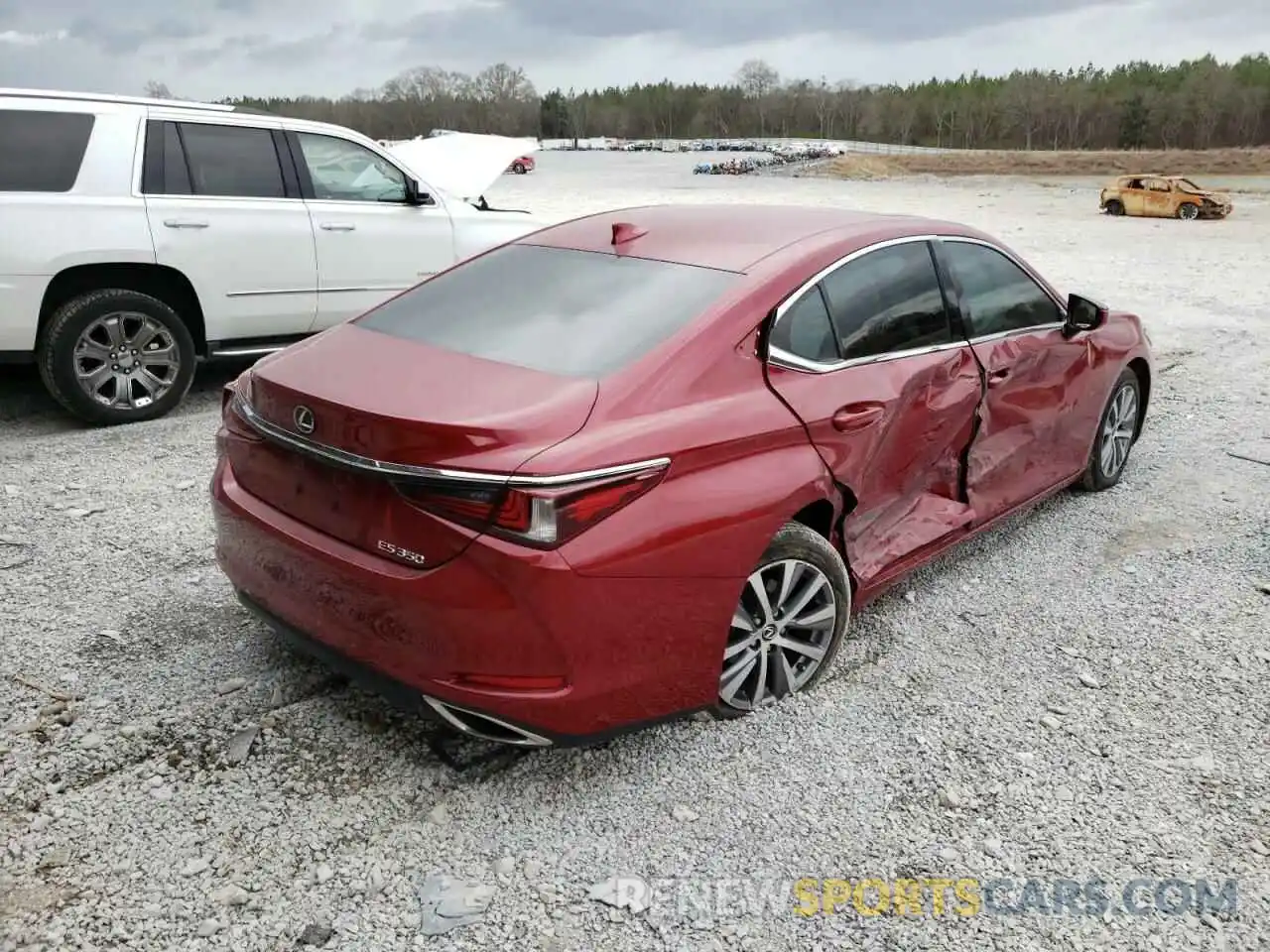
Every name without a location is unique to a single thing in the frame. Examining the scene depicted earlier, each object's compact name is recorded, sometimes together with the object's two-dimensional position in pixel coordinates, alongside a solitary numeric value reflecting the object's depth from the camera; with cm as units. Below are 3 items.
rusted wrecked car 2981
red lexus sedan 267
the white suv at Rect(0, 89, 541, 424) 596
